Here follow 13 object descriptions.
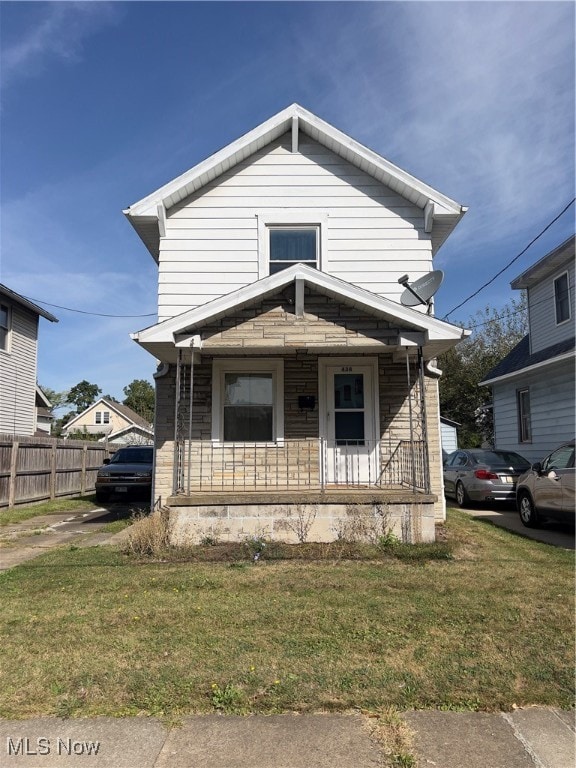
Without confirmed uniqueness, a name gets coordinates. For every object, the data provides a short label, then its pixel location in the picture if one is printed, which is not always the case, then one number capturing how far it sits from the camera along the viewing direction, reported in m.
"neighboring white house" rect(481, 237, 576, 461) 13.87
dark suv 15.34
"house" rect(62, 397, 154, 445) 51.31
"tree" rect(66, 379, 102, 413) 86.62
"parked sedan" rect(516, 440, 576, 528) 8.83
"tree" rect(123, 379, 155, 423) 82.44
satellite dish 8.85
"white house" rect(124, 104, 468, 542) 8.65
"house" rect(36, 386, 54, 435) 26.17
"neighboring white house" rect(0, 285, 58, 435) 18.95
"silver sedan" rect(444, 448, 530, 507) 12.72
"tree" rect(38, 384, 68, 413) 72.87
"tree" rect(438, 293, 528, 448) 32.31
